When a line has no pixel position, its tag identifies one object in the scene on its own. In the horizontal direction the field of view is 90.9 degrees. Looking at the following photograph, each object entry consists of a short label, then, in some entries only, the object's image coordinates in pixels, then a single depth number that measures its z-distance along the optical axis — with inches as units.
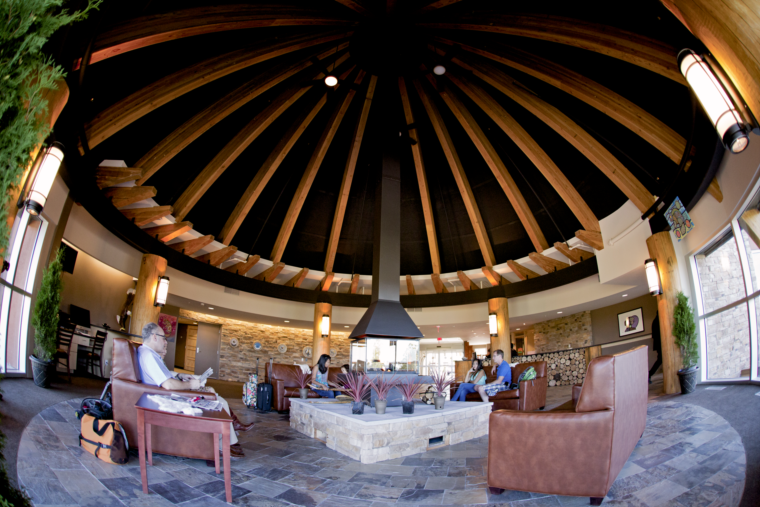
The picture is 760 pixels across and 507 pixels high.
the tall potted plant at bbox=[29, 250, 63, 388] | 171.3
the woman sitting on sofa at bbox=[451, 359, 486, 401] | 231.9
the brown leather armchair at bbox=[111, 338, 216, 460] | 111.3
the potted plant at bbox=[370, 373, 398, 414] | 149.6
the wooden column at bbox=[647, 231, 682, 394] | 208.2
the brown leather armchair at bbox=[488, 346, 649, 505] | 82.4
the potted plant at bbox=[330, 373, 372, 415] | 146.5
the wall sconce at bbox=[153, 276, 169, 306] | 277.6
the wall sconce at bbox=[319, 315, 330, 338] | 381.7
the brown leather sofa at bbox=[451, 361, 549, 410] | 212.1
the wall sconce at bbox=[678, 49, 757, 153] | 88.4
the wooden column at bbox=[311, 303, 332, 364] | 376.8
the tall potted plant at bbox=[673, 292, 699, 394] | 193.9
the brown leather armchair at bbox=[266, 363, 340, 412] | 243.6
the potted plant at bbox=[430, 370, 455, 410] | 162.9
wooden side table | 87.6
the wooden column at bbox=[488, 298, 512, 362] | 342.0
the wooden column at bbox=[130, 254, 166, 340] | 263.9
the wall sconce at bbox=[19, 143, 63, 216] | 142.0
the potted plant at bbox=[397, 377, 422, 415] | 150.7
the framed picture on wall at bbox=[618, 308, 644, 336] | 349.7
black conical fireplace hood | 237.9
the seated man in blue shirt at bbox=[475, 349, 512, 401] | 218.5
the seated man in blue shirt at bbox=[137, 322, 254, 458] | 118.9
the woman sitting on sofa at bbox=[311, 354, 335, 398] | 231.6
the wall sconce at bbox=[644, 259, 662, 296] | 222.1
